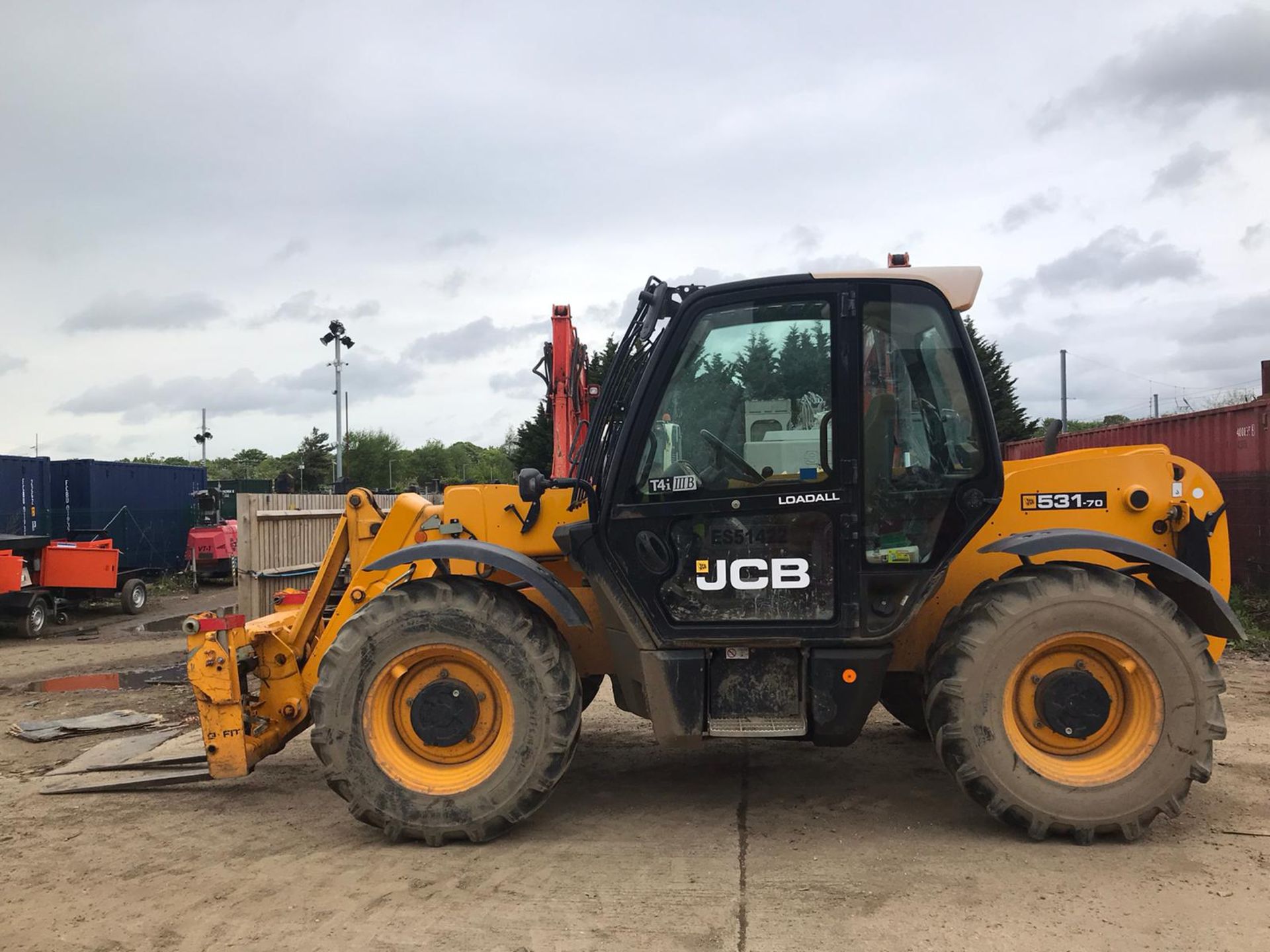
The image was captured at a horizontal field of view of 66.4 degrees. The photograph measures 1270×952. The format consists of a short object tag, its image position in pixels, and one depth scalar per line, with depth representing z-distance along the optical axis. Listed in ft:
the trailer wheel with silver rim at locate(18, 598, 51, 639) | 45.11
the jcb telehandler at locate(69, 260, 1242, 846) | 14.58
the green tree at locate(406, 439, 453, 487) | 261.44
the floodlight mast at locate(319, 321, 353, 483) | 105.60
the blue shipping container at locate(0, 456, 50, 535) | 57.77
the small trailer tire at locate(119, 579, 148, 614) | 53.47
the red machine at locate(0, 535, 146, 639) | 44.50
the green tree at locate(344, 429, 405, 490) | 231.30
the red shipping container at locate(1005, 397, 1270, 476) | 33.63
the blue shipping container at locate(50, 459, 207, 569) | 62.39
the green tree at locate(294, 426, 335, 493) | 211.61
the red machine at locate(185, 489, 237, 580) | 67.92
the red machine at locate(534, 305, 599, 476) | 33.81
